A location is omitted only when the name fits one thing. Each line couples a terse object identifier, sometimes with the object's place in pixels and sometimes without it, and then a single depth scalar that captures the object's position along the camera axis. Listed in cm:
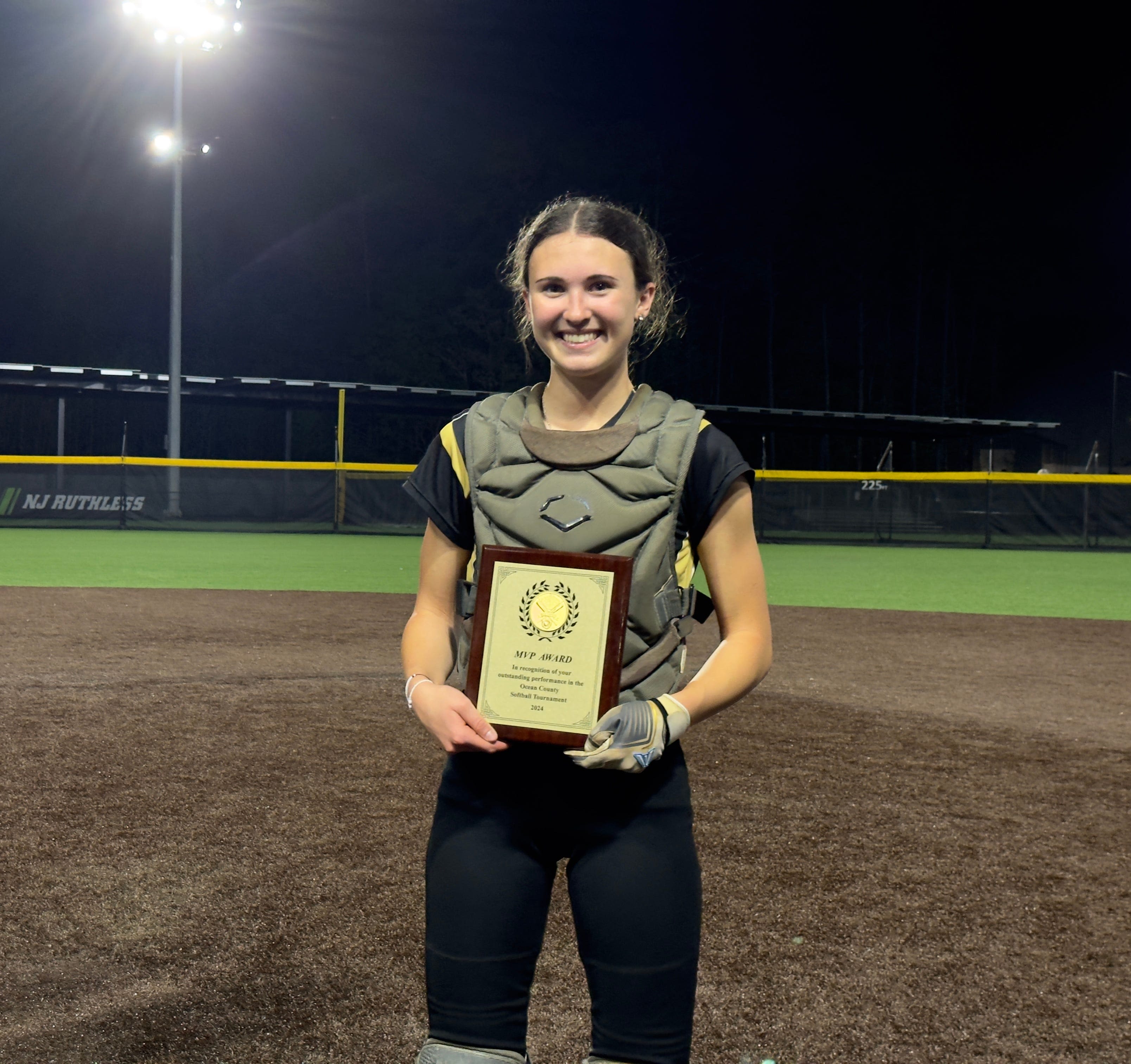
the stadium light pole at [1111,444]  3869
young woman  172
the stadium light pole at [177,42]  2417
